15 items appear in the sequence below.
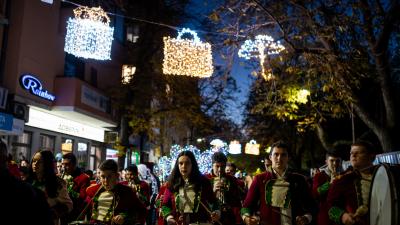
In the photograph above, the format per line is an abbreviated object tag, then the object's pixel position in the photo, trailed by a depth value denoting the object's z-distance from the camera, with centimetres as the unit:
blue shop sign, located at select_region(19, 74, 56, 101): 1725
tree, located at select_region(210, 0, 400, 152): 1142
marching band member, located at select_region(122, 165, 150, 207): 1021
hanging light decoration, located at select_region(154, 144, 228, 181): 1941
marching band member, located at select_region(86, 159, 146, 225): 598
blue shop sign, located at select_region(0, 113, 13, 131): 1547
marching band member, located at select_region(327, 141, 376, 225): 476
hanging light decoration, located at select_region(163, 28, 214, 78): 1246
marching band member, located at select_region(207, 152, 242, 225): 823
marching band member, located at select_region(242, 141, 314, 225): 525
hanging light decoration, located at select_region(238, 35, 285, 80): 1260
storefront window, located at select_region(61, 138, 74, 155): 2320
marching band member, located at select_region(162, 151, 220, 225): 609
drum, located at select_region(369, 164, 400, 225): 363
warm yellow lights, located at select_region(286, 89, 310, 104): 1459
